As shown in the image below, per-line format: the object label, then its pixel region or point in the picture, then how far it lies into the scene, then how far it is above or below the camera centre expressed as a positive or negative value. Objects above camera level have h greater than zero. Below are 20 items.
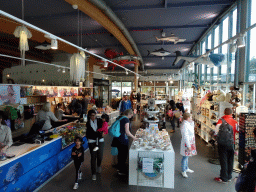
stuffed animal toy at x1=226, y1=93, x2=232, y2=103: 5.37 -0.21
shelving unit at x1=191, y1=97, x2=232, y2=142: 5.49 -0.96
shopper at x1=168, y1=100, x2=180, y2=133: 8.61 -1.12
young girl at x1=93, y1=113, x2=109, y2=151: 4.04 -0.92
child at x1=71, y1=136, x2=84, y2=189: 3.69 -1.38
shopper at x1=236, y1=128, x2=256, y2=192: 2.20 -1.12
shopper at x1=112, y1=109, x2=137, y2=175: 4.03 -1.24
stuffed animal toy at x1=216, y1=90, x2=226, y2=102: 5.59 -0.21
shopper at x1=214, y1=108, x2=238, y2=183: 3.79 -1.33
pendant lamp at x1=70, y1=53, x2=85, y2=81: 3.63 +0.46
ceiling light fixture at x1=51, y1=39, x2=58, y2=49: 3.29 +0.85
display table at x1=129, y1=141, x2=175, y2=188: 3.53 -1.67
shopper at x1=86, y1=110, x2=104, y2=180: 3.96 -1.07
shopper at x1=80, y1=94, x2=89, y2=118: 8.98 -0.79
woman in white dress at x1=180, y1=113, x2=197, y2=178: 3.95 -1.18
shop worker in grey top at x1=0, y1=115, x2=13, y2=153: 3.30 -0.92
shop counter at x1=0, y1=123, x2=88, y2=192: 2.91 -1.50
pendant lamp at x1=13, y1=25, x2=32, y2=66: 3.80 +1.16
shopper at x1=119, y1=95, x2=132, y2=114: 7.89 -0.69
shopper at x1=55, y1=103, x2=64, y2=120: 7.76 -1.14
